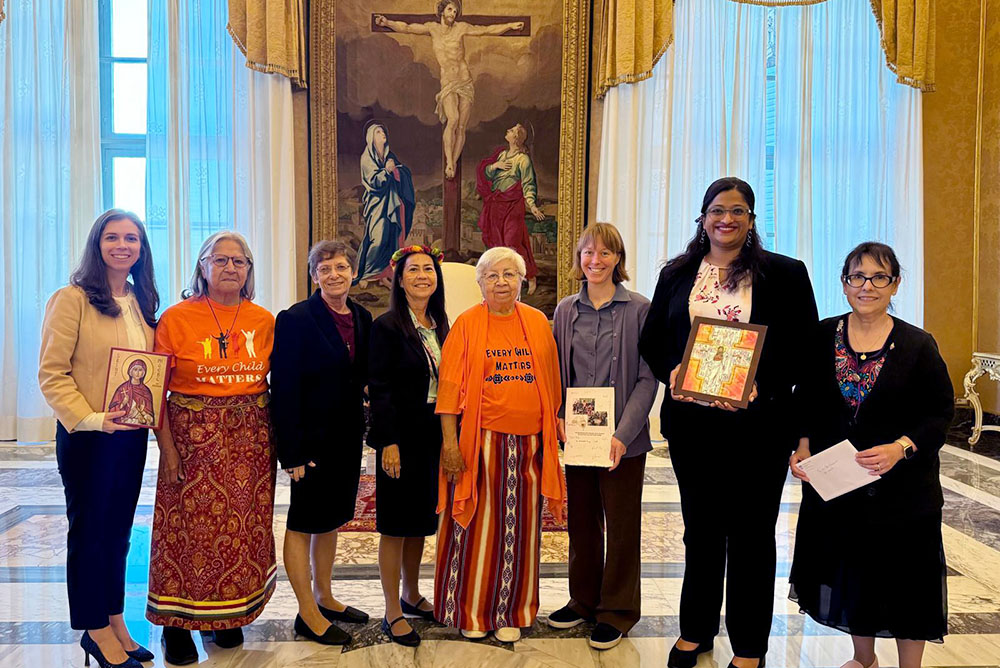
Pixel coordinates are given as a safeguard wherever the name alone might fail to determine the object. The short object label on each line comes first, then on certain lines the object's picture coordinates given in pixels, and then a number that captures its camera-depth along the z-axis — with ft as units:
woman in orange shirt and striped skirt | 9.18
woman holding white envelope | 7.65
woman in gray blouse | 9.33
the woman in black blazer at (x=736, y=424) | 8.14
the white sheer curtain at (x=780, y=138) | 23.12
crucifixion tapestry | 22.81
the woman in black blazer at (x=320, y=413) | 9.00
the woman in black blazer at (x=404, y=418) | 9.15
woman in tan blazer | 8.02
